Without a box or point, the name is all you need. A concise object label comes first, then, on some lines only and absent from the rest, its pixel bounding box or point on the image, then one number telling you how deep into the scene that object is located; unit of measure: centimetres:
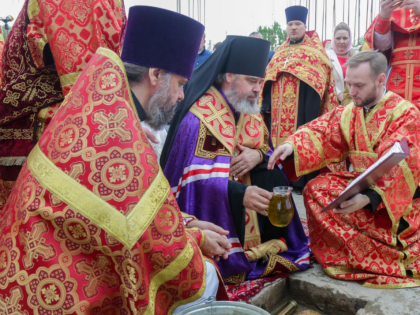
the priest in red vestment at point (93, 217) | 135
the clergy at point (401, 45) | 420
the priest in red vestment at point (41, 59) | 225
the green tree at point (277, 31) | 3301
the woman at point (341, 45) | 730
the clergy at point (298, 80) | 576
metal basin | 156
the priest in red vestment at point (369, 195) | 299
